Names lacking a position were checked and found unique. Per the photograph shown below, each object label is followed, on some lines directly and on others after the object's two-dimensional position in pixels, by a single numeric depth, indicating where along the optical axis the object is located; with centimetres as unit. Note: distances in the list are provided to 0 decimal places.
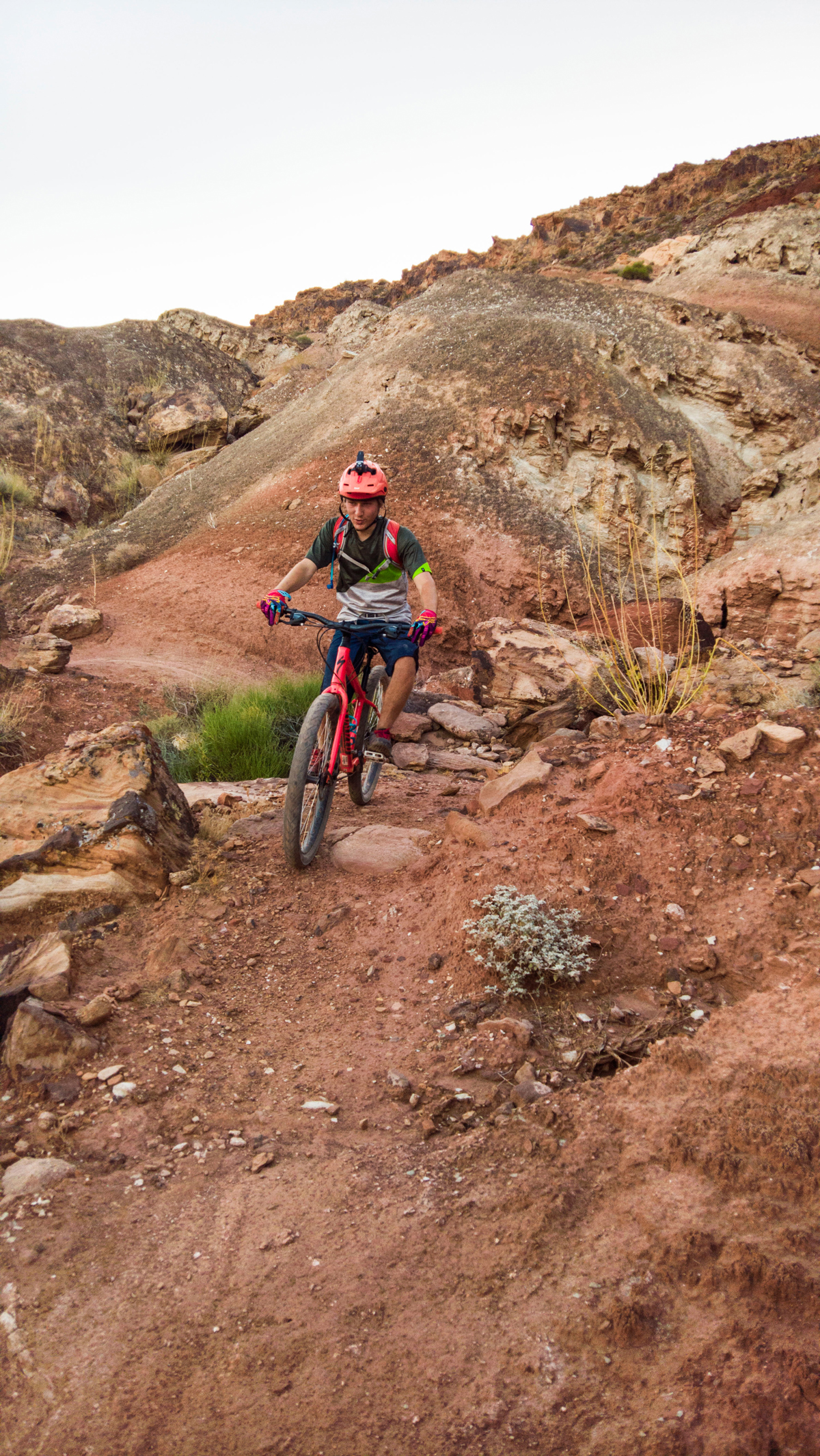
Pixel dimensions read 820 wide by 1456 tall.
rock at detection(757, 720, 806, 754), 441
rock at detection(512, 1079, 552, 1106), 284
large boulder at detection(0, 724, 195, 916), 402
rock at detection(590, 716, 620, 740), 562
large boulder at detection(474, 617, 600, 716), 738
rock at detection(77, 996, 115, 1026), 314
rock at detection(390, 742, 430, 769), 645
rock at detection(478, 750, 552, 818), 496
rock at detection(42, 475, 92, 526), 1575
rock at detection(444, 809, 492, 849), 453
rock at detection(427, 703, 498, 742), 705
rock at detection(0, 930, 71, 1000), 326
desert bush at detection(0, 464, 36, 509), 1523
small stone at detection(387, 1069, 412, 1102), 294
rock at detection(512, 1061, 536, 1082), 296
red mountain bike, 417
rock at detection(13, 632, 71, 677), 802
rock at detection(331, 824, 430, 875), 453
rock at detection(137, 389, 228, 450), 1855
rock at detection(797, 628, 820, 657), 777
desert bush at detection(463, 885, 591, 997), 343
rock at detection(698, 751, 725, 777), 447
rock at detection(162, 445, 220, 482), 1731
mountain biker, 455
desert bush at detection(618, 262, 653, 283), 2047
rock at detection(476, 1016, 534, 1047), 315
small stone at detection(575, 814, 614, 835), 431
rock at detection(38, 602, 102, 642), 1023
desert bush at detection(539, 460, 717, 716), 544
